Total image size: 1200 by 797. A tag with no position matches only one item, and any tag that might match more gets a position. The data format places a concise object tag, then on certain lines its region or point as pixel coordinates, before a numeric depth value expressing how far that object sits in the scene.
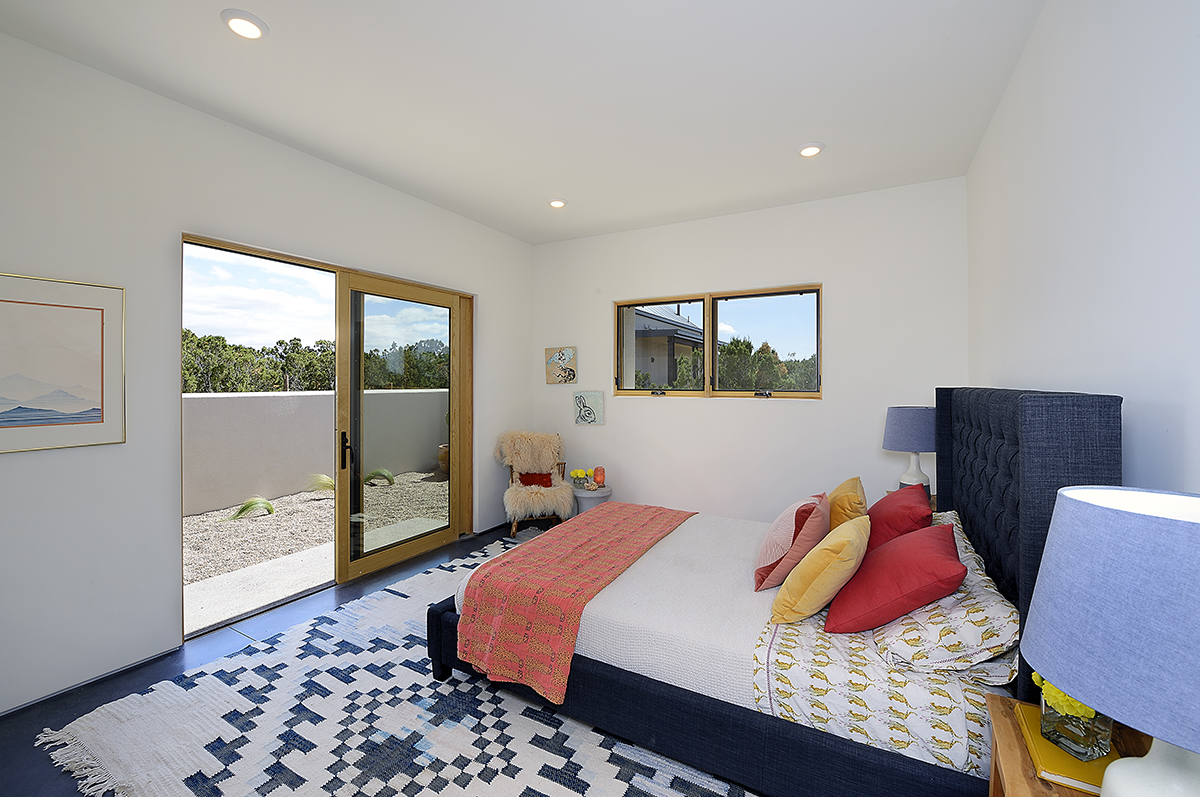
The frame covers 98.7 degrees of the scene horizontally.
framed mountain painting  2.19
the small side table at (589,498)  4.76
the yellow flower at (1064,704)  1.09
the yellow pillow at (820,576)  1.85
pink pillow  2.19
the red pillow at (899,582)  1.65
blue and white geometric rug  1.84
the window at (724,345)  4.17
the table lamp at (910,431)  3.18
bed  1.31
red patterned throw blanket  2.10
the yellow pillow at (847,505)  2.48
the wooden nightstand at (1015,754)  1.07
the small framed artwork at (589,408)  5.00
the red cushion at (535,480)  4.75
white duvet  1.82
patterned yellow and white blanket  1.49
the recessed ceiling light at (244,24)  2.00
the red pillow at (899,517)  2.22
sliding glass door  3.64
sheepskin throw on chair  4.58
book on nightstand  1.06
